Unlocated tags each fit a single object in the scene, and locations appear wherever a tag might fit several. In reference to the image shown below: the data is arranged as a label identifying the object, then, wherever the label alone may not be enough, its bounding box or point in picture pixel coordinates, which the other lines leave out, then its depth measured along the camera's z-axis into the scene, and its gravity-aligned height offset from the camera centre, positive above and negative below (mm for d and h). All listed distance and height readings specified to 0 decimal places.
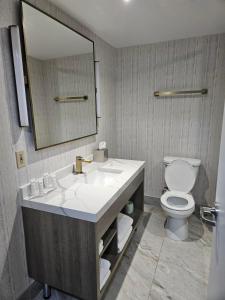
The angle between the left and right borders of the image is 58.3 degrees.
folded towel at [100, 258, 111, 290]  1474 -1212
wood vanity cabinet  1293 -951
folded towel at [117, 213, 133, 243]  1847 -1117
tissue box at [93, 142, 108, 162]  2289 -525
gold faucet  1938 -538
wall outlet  1380 -344
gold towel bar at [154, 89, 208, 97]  2488 +173
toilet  2203 -1050
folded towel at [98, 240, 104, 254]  1407 -973
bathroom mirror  1454 +253
